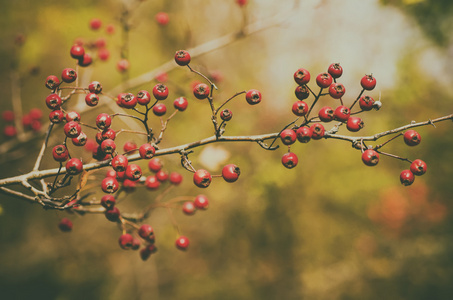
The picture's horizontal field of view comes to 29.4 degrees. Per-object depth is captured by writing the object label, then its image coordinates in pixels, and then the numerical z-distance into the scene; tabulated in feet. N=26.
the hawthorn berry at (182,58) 1.79
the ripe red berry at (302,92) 1.78
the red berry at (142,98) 1.78
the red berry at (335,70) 1.79
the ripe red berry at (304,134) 1.75
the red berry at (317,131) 1.76
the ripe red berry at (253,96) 1.81
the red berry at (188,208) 2.12
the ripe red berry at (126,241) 1.95
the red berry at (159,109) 1.86
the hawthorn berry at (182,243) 2.07
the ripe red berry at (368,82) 1.82
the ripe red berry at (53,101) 1.78
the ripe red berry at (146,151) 1.75
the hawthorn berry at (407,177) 1.81
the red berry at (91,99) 1.81
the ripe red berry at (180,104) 1.88
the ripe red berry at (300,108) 1.78
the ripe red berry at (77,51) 1.92
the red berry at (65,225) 2.01
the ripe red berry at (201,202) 2.05
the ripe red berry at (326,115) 1.78
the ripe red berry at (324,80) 1.81
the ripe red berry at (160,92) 1.80
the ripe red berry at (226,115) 1.78
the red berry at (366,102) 1.79
